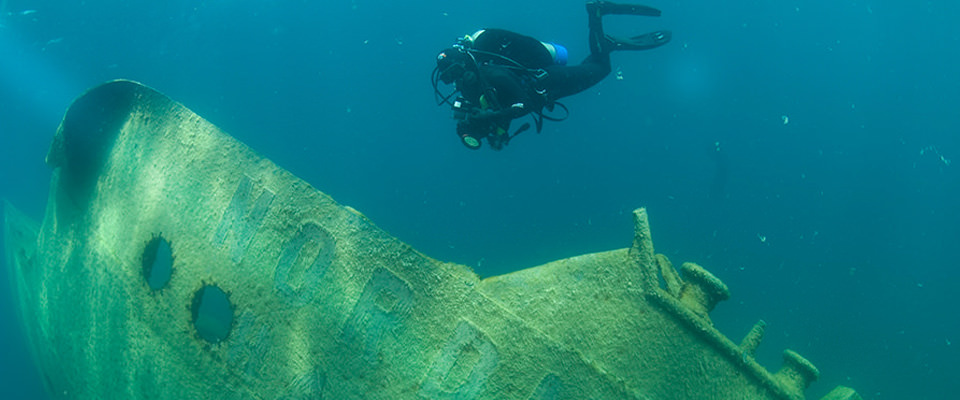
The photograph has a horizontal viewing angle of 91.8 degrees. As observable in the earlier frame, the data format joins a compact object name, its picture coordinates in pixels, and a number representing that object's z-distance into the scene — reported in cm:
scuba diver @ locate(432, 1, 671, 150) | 446
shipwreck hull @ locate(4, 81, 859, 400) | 264
